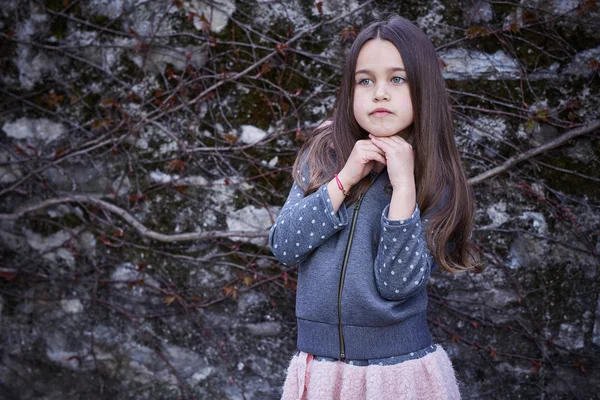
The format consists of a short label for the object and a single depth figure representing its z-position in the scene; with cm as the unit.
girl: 142
